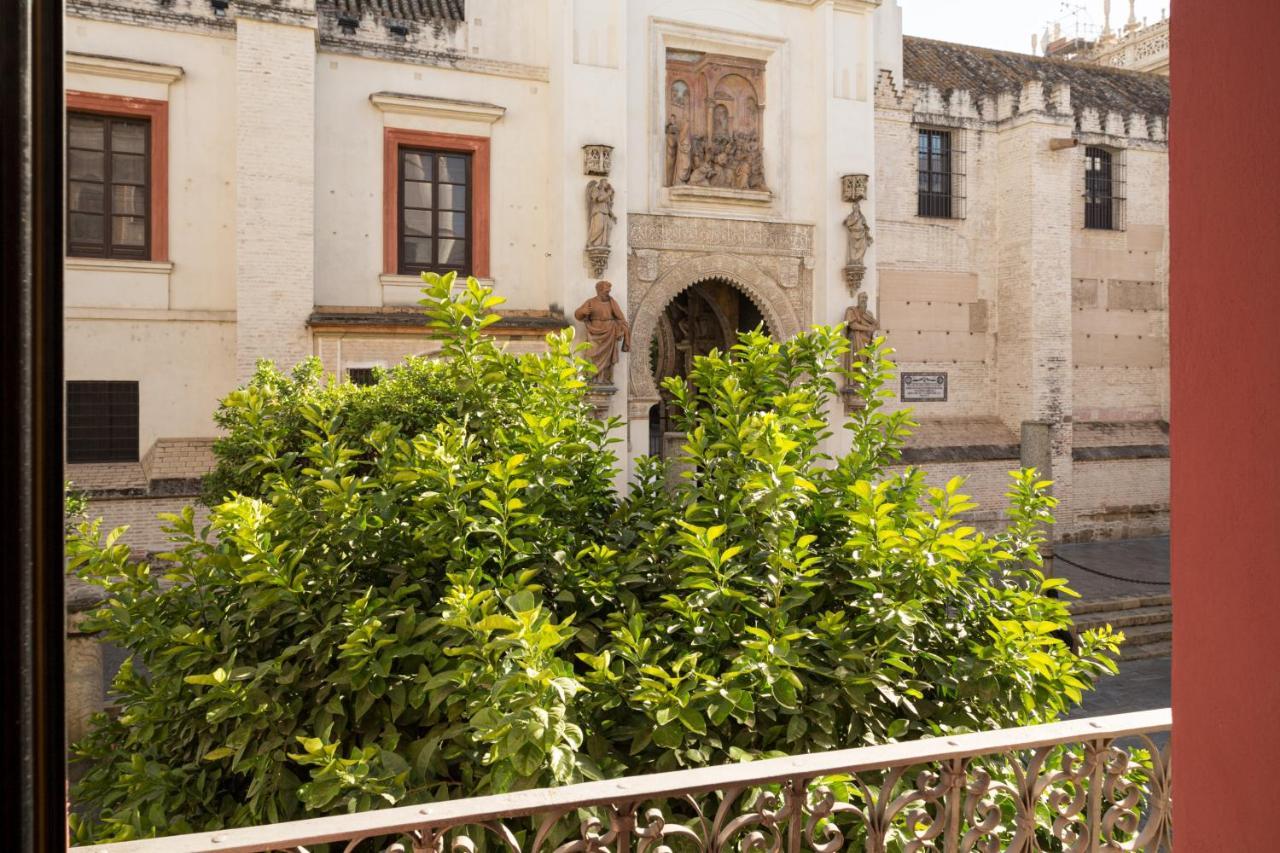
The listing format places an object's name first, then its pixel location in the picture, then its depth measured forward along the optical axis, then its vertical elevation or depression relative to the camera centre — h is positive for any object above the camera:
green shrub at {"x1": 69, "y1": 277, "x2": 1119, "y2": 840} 2.72 -0.61
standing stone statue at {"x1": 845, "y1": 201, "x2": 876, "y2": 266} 16.86 +3.19
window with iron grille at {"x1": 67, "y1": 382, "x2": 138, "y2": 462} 13.09 +0.02
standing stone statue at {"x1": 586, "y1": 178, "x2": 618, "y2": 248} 14.99 +3.23
